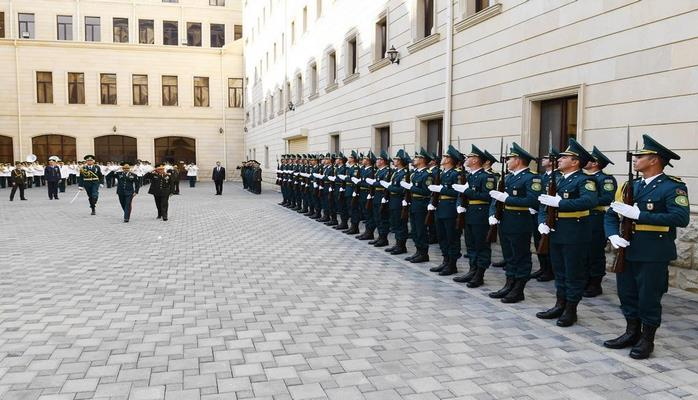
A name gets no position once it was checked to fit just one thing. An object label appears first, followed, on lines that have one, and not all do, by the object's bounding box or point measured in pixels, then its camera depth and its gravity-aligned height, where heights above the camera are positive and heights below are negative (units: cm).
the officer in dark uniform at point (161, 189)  1541 -79
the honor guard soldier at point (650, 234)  477 -62
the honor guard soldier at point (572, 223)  570 -63
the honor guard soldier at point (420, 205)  938 -73
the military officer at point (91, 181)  1675 -63
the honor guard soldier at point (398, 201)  1027 -74
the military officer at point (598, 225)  665 -78
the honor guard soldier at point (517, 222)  663 -72
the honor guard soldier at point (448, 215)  836 -80
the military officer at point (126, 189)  1505 -77
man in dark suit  2670 -81
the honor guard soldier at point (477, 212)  758 -69
